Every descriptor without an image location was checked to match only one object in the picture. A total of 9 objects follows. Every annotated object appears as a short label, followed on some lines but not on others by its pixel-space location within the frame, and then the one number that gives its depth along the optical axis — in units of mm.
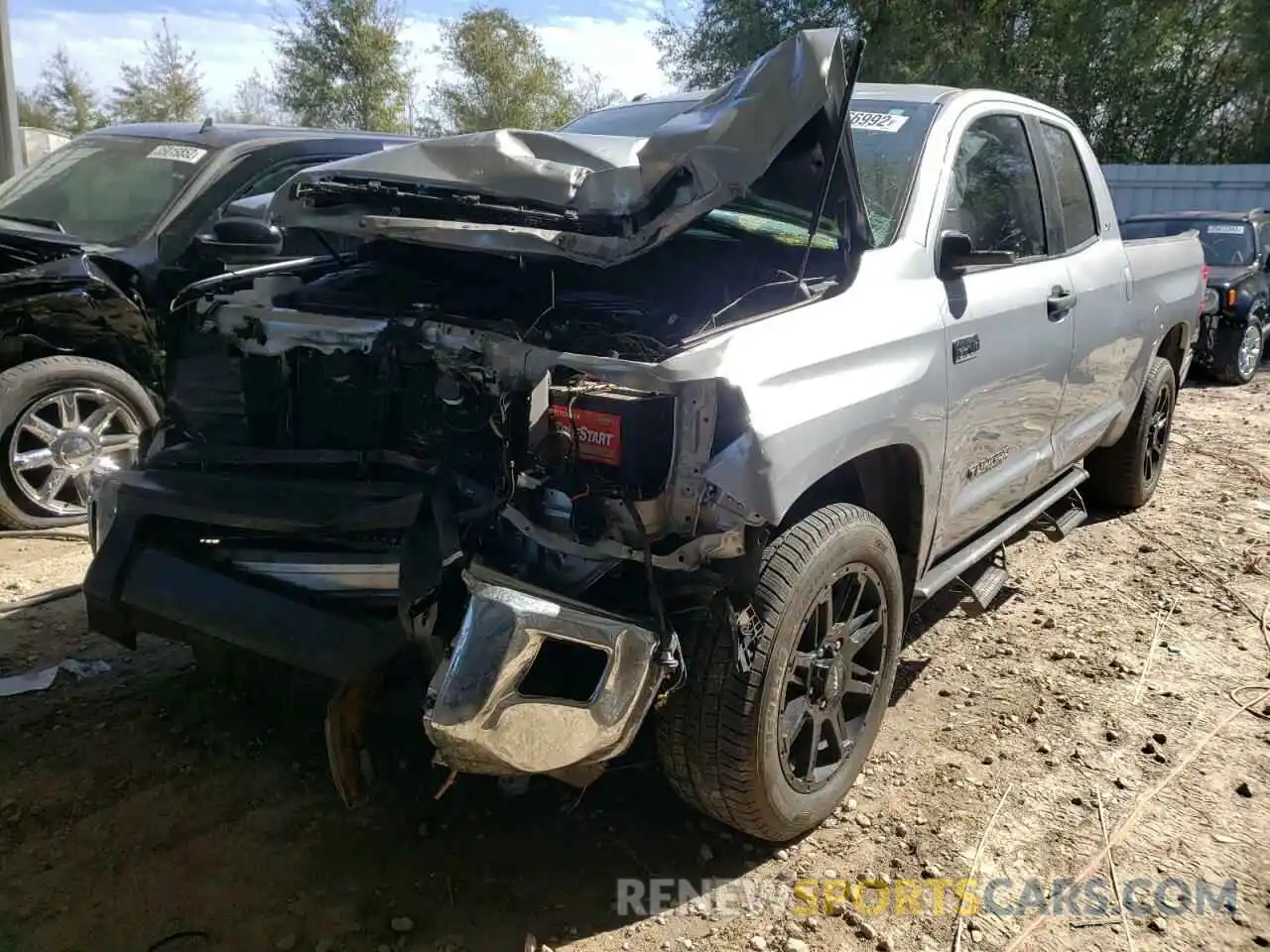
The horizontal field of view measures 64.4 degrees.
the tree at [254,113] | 25398
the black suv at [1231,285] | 10008
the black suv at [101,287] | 4664
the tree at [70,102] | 31812
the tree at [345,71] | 23797
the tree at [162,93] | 28562
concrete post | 8828
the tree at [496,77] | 27484
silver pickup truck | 2168
